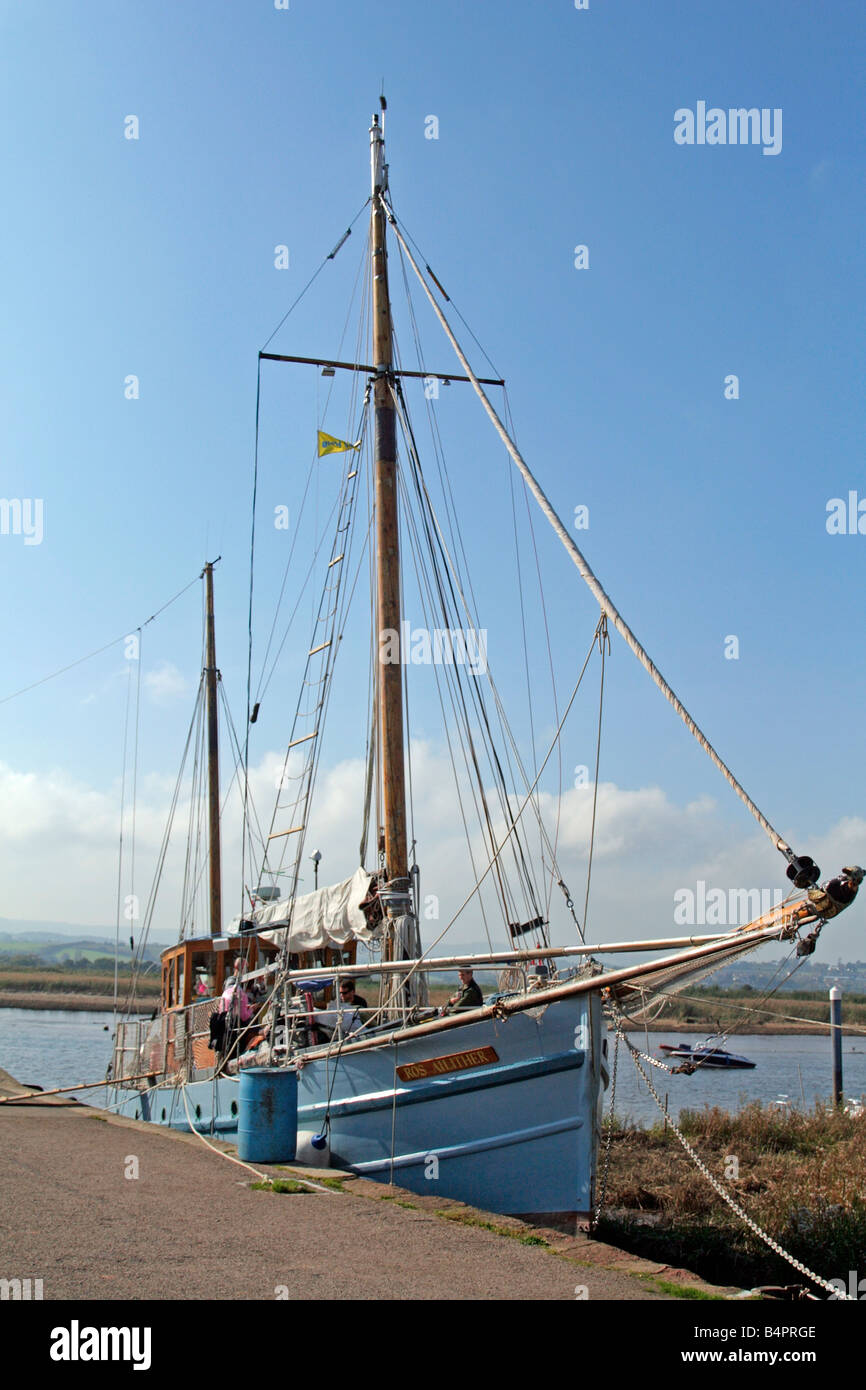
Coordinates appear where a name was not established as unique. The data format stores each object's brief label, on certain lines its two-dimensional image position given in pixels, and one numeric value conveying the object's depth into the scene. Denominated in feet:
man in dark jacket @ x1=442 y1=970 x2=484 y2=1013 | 40.37
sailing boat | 34.09
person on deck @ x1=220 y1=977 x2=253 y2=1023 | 52.60
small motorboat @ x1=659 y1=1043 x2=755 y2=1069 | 128.83
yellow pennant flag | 63.46
